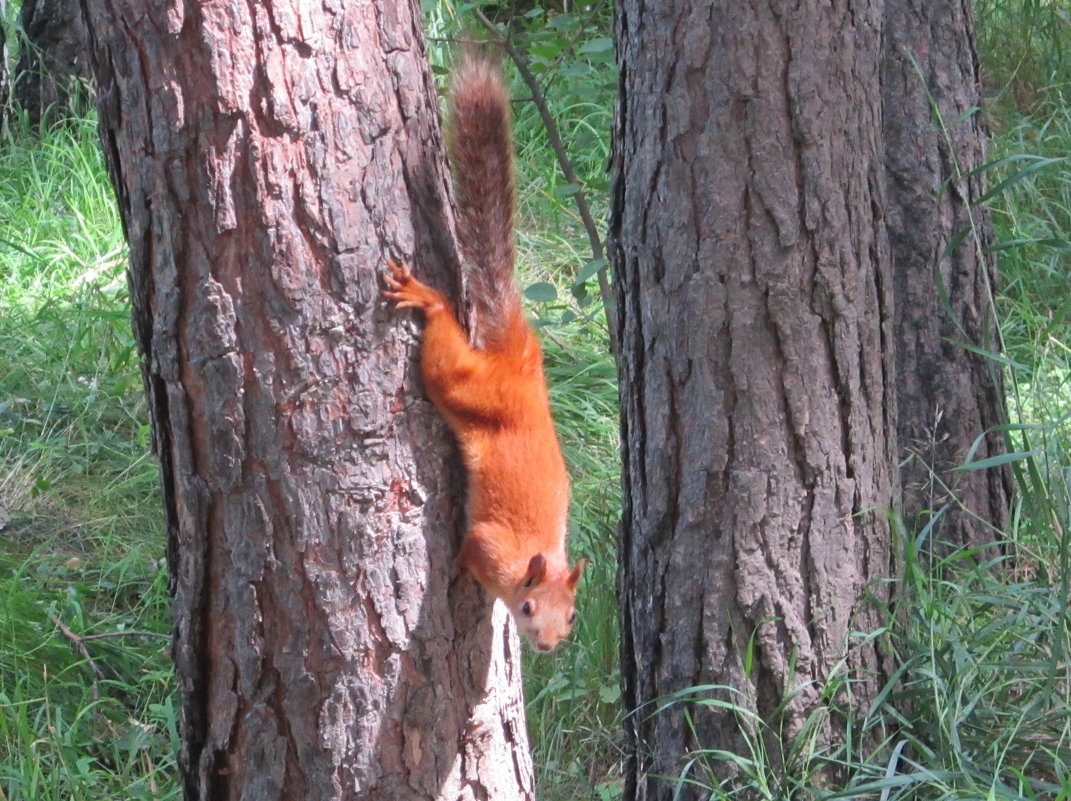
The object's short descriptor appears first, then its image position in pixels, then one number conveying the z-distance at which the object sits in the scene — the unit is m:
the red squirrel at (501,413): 4.22
